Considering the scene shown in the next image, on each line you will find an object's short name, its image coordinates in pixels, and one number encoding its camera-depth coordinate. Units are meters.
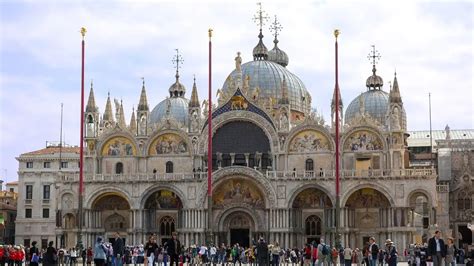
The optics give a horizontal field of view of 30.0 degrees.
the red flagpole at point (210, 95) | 50.43
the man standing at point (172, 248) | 36.31
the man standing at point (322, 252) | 42.44
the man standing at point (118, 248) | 38.06
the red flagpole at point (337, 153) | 47.84
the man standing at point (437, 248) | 32.84
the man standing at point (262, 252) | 41.38
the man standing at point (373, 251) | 39.62
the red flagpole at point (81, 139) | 50.31
